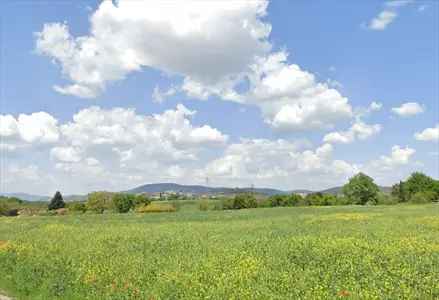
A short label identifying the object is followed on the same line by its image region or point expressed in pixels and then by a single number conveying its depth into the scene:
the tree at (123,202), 134.12
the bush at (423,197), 117.15
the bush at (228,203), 127.81
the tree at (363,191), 134.88
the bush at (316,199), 135.25
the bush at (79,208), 130.65
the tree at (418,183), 140.25
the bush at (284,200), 140.00
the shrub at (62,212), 120.24
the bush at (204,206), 128.90
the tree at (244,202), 127.25
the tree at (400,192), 144.84
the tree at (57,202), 151.00
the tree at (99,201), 131.32
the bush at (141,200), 137.35
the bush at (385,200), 132.88
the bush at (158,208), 103.38
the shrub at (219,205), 125.43
